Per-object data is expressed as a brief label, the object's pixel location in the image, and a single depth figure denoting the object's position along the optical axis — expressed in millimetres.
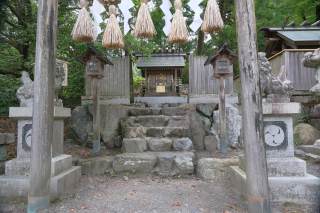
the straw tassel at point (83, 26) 3621
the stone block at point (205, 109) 6758
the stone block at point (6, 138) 3509
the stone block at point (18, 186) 2910
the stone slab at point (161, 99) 9218
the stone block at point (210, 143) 6090
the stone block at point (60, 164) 3020
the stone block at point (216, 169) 3994
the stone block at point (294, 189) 2686
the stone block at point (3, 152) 3521
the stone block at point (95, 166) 4162
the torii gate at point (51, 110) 2305
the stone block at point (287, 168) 2830
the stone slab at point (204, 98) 8087
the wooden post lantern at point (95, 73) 5629
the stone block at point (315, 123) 6496
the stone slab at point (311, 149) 5070
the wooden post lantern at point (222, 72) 5621
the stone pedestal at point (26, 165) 2959
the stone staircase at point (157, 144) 4078
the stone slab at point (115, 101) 7941
